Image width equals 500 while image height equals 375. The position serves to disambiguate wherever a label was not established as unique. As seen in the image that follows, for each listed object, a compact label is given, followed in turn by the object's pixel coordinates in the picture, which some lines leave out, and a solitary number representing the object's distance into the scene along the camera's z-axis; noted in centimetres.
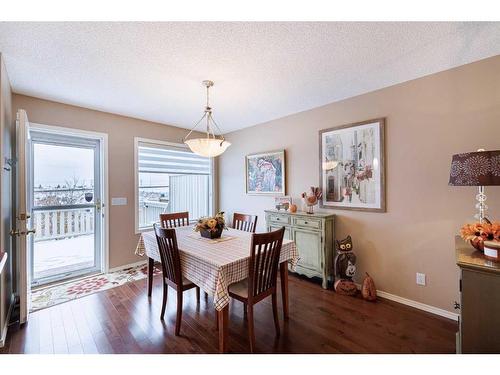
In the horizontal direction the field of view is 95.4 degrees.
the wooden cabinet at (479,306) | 123
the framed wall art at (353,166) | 266
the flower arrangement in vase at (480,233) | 141
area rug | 258
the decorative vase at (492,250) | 128
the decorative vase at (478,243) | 144
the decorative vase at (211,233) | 237
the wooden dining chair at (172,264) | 193
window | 390
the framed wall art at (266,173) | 372
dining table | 166
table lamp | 148
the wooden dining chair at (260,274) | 174
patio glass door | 306
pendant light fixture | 233
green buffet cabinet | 288
